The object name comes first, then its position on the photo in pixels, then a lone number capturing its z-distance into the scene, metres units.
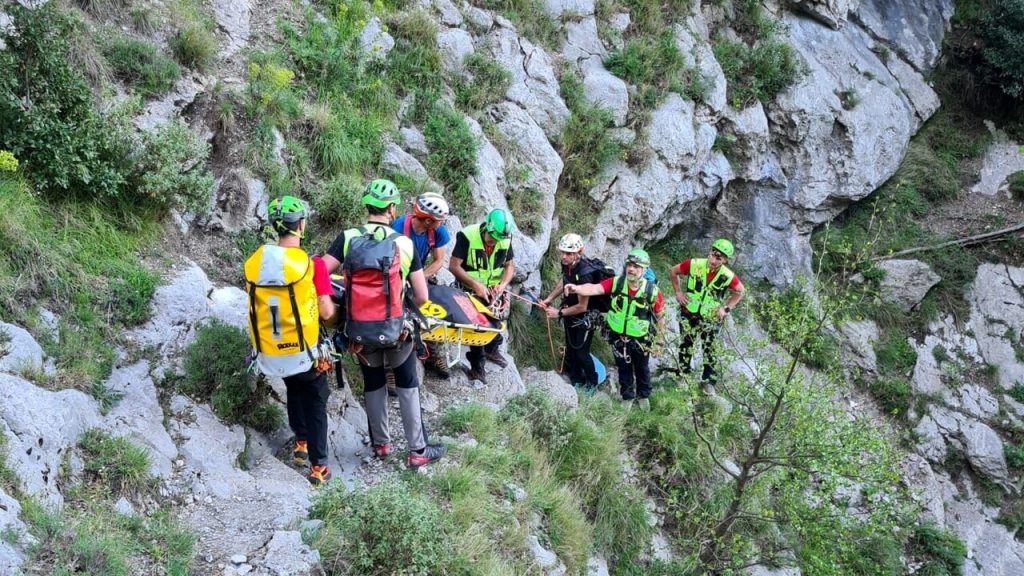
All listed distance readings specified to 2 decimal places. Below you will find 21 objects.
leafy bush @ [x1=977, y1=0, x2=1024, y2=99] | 17.19
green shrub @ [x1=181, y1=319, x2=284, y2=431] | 6.53
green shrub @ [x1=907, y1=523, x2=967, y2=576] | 12.96
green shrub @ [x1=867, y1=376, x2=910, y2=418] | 15.27
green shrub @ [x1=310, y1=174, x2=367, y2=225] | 8.95
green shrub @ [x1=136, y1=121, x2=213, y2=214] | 7.41
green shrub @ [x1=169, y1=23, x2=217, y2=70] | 9.04
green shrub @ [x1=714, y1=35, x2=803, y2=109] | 15.51
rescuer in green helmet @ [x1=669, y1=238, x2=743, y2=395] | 10.12
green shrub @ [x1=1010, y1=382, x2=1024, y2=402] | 15.70
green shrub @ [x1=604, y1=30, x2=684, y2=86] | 13.97
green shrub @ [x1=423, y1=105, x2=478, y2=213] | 10.65
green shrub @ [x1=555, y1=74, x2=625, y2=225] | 12.72
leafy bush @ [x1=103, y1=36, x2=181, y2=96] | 8.34
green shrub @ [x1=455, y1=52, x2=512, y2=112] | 11.95
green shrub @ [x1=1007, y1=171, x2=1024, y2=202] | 17.62
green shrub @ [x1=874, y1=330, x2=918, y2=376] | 15.73
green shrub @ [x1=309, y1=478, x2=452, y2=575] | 5.40
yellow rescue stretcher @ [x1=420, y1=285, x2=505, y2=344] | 7.69
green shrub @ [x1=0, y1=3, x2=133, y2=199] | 6.82
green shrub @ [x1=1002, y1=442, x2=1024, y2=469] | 14.75
